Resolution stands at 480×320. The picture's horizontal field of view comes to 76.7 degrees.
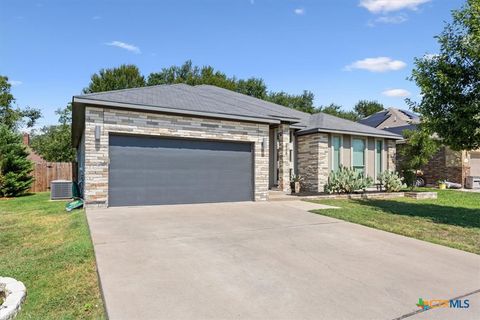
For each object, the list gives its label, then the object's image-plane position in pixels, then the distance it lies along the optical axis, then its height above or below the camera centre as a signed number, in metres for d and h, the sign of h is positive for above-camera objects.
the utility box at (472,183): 20.72 -1.30
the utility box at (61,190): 12.66 -1.00
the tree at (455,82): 7.86 +2.27
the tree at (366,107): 54.44 +10.41
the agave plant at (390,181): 14.69 -0.81
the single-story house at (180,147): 8.92 +0.63
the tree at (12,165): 14.12 +0.07
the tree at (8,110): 31.25 +6.16
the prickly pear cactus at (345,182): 12.95 -0.75
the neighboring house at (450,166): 21.11 -0.14
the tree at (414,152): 16.03 +0.68
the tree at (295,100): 40.69 +9.04
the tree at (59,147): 27.33 +1.75
